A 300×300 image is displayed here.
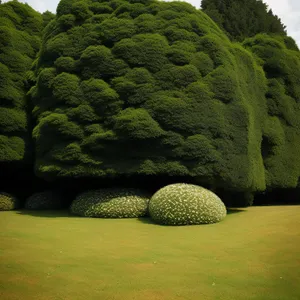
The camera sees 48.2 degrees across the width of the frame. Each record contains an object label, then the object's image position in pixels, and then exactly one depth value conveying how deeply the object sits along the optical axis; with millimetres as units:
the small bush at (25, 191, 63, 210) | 11328
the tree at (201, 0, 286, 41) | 17219
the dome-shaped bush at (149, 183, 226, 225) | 7920
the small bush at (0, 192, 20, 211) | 10893
